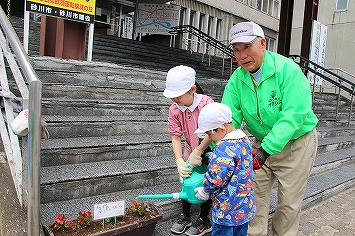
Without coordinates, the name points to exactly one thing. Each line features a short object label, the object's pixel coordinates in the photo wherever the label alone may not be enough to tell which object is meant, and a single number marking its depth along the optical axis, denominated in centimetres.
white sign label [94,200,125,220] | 200
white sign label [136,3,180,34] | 1338
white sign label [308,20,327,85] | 918
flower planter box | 201
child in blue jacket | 189
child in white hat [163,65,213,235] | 216
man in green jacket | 208
